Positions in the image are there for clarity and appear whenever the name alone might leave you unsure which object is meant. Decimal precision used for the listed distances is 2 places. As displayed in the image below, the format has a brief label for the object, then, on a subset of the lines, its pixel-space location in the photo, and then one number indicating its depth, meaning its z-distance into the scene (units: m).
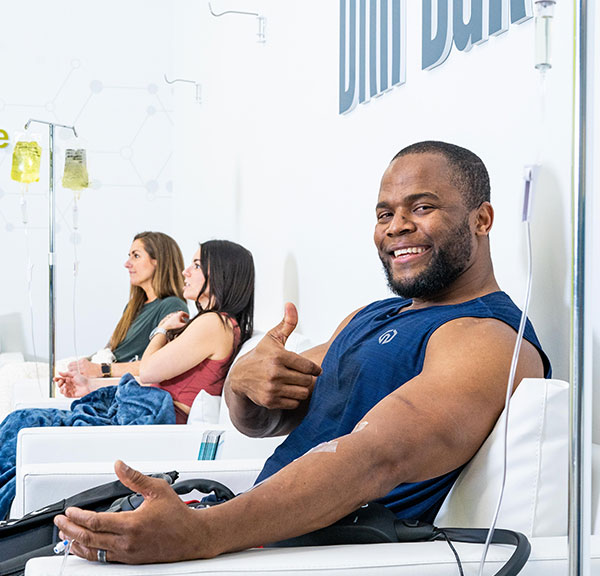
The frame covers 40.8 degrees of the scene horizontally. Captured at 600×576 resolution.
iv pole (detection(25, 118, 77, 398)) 3.42
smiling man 0.94
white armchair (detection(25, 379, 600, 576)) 0.93
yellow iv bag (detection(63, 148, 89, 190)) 3.66
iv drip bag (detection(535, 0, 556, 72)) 0.82
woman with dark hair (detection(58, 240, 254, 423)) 2.47
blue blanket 2.27
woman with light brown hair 3.44
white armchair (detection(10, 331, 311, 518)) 1.98
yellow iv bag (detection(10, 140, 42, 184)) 3.70
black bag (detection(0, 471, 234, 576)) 1.26
